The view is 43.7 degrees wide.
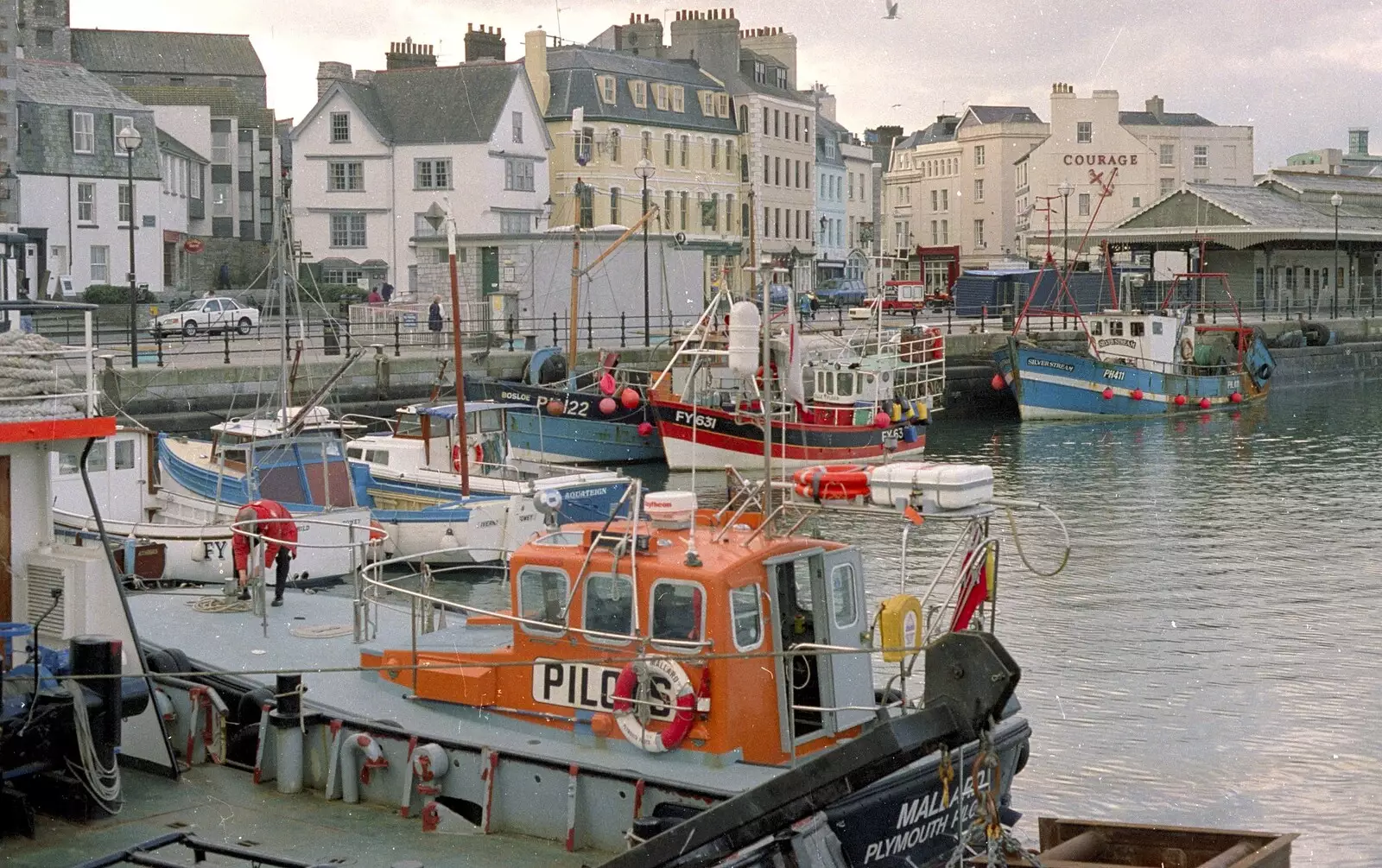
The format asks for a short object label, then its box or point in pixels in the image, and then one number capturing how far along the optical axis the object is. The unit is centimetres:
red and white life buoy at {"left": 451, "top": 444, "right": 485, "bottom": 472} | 2711
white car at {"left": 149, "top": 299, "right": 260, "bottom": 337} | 4631
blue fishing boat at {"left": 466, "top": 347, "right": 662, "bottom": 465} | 3606
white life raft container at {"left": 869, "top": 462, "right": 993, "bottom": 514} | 1045
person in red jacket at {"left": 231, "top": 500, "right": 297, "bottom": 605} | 1670
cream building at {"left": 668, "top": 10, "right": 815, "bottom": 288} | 7375
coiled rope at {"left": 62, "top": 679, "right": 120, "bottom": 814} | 1127
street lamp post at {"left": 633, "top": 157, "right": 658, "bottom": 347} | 4362
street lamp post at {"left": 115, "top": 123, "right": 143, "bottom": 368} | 3269
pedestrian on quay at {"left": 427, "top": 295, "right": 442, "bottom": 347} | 4412
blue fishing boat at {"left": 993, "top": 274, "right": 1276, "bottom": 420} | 4691
